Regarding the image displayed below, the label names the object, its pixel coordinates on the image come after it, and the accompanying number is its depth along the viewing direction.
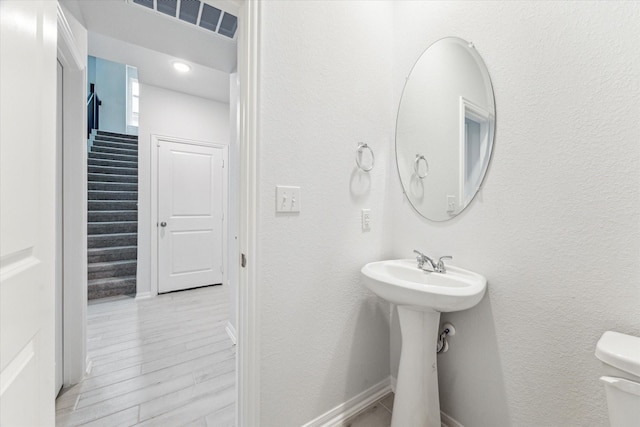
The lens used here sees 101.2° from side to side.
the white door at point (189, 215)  3.30
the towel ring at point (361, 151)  1.38
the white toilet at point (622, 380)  0.65
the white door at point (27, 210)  0.49
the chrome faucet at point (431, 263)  1.25
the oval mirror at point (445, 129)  1.19
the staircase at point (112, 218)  3.35
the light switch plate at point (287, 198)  1.14
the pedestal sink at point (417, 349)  1.12
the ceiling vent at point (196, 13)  1.72
